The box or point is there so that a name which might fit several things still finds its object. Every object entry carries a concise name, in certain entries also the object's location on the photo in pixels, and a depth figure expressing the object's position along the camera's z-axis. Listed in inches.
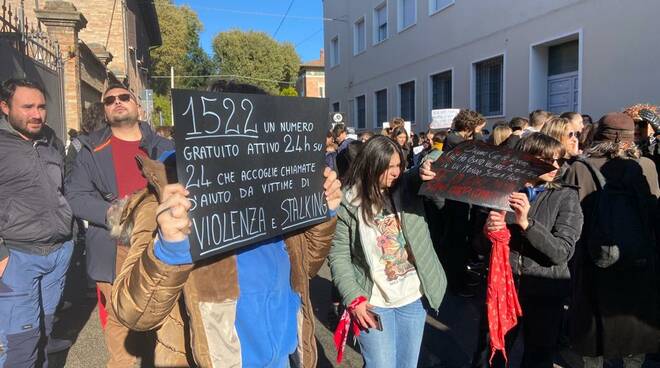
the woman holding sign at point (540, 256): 101.0
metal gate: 212.2
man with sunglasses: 122.5
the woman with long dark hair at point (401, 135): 310.0
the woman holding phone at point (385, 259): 100.9
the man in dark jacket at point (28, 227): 116.2
